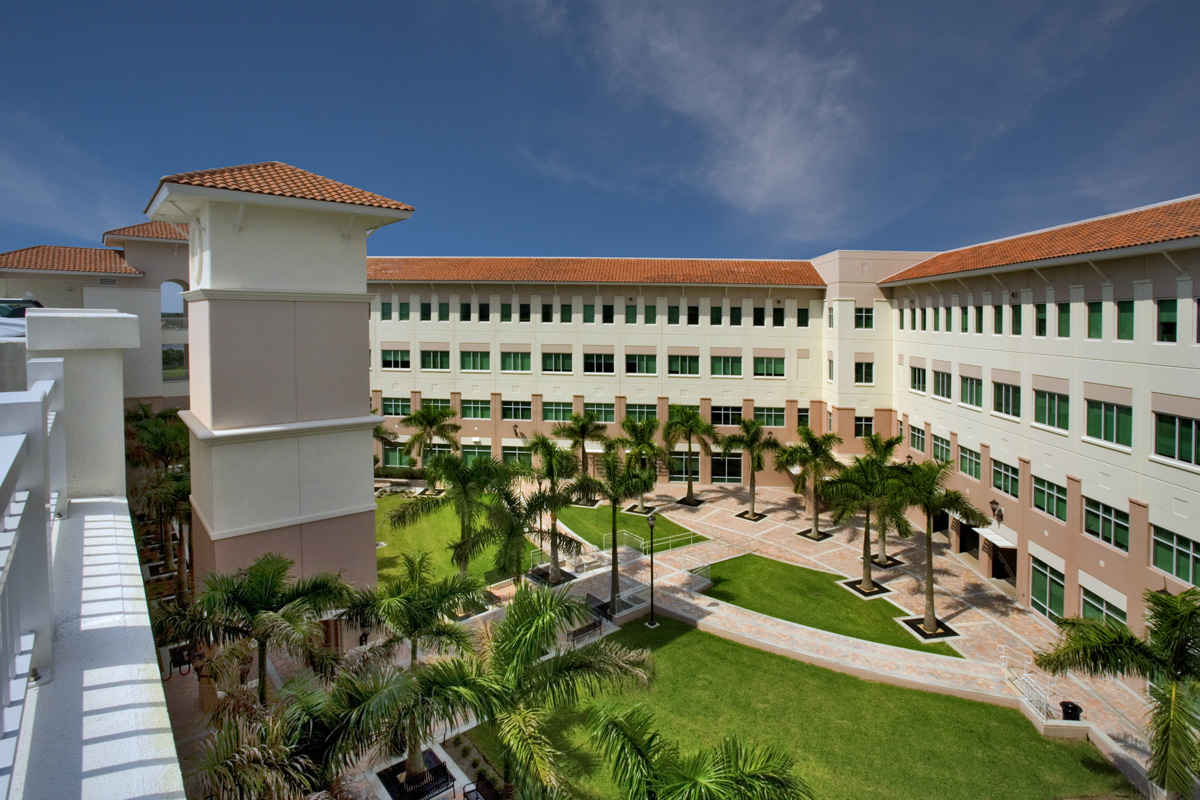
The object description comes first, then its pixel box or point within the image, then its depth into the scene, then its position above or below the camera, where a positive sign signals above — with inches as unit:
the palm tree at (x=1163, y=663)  411.5 -193.4
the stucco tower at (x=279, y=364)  536.1 +27.4
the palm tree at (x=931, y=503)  755.4 -134.3
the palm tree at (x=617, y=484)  792.9 -114.3
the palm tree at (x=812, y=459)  1079.6 -117.1
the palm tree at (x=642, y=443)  1116.5 -91.9
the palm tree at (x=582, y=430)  1223.5 -71.4
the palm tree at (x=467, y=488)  700.7 -103.1
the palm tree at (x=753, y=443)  1189.1 -97.4
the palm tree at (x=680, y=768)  293.0 -179.2
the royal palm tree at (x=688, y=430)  1272.1 -75.3
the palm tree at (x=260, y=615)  382.0 -134.3
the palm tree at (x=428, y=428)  1368.1 -72.5
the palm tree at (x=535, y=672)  328.8 -169.5
